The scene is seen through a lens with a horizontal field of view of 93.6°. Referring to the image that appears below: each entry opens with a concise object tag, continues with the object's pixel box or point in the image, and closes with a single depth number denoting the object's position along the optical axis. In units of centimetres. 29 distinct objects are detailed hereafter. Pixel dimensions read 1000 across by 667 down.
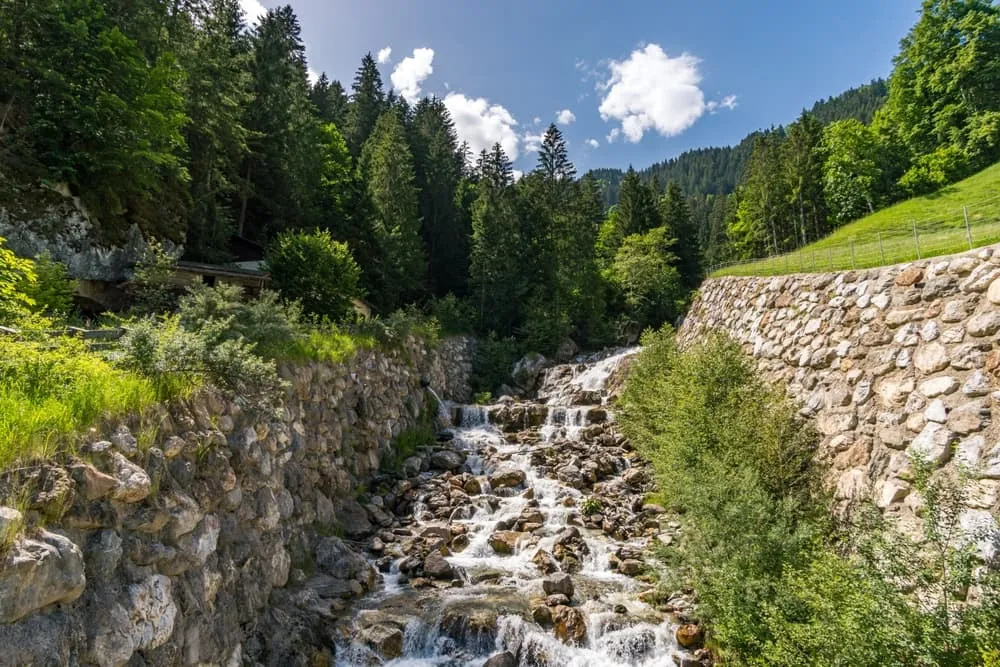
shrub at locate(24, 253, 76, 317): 1017
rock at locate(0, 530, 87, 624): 383
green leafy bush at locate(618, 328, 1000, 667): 559
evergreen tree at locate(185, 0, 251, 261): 2139
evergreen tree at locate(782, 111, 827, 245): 4103
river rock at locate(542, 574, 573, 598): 986
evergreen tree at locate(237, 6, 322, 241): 2825
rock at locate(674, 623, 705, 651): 841
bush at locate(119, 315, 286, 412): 704
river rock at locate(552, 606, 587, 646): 860
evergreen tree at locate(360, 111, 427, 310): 3083
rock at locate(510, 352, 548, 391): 2920
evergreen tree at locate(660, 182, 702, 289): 4281
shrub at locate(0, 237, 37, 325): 646
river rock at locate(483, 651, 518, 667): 814
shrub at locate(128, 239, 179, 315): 1312
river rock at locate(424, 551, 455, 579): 1079
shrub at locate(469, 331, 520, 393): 2883
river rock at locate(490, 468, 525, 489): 1541
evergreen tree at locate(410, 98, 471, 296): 3916
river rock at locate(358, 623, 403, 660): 843
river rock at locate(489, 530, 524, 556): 1195
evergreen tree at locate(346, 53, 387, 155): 4400
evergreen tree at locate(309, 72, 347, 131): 4300
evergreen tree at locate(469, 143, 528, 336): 3341
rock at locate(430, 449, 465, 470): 1719
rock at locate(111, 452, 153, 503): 532
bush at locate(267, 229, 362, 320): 1873
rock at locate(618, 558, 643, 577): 1085
